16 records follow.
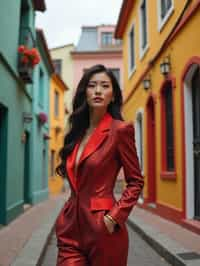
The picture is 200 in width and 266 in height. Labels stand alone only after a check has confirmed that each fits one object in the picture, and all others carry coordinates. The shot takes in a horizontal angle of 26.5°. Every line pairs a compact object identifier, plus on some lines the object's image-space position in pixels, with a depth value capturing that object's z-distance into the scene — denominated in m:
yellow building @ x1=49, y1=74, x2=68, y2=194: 23.56
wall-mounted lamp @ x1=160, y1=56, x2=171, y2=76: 10.24
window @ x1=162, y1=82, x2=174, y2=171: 10.58
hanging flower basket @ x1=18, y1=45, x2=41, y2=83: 11.07
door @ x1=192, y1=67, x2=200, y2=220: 8.55
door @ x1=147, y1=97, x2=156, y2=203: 13.35
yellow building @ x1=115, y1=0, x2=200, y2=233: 8.72
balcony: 11.12
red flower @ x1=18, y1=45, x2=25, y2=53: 11.02
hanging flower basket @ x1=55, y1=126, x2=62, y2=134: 25.43
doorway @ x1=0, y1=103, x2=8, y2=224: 9.43
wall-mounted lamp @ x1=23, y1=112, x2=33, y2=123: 12.64
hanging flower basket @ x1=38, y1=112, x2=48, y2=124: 17.06
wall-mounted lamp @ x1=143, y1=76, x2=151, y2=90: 12.65
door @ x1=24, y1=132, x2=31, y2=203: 14.79
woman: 2.11
